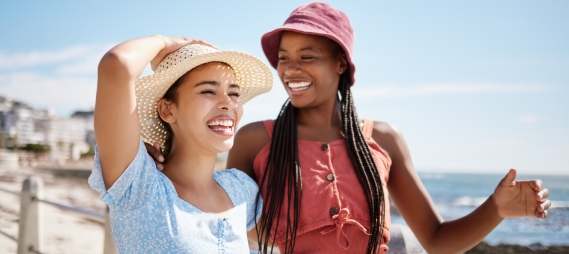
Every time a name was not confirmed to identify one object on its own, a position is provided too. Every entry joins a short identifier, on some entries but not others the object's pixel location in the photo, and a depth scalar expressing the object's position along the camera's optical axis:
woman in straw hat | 1.64
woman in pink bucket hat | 2.23
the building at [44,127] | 117.85
